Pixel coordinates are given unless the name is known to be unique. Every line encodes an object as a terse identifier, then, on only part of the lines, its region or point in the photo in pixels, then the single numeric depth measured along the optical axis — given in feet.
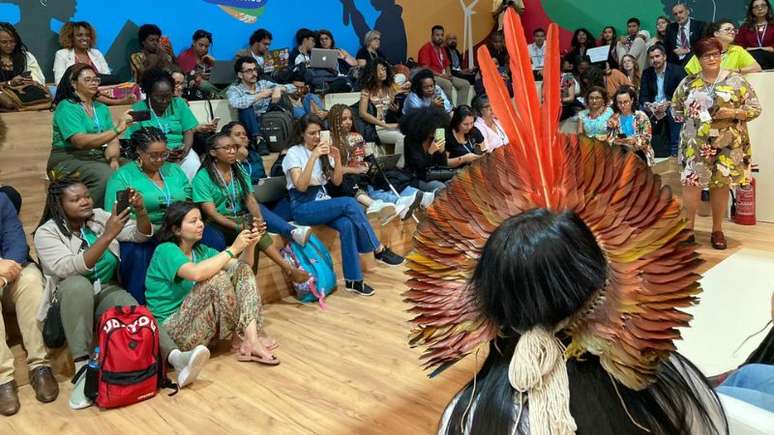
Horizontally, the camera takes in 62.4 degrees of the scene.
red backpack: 8.19
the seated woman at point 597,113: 16.88
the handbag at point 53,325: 8.70
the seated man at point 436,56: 27.29
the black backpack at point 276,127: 17.03
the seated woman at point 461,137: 16.99
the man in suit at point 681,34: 23.63
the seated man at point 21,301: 8.32
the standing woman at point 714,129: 13.06
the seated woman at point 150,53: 17.12
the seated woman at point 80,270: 8.64
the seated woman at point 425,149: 16.17
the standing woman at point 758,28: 21.01
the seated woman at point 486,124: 18.15
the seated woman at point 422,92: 18.72
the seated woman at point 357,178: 14.46
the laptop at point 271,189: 13.44
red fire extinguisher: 16.12
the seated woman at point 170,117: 13.44
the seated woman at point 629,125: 16.52
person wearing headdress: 2.59
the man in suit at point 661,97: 21.36
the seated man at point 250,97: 17.29
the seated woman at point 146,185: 9.89
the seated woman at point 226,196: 11.37
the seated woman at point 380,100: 18.65
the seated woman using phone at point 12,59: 15.08
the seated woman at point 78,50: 16.90
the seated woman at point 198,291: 9.34
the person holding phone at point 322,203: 12.71
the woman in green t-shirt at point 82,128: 11.82
